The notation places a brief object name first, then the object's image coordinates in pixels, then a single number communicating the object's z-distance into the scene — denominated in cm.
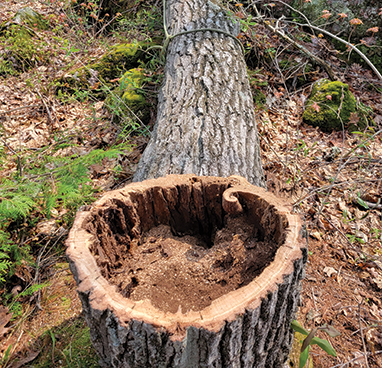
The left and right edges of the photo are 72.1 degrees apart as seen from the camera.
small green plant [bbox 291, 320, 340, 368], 133
